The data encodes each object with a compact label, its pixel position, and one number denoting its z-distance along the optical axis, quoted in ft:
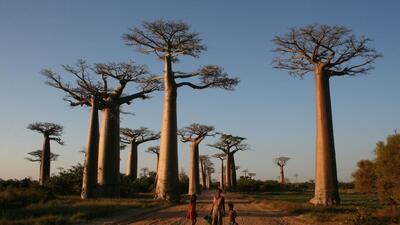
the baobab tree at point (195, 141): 158.61
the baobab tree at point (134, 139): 180.55
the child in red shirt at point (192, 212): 44.68
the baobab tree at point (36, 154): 224.53
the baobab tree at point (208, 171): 307.07
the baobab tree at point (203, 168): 258.08
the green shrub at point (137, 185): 119.38
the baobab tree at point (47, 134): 157.99
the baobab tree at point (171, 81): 89.76
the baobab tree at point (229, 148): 206.06
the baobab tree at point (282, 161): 302.25
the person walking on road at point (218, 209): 40.42
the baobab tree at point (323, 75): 71.36
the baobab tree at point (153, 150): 220.64
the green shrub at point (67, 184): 114.73
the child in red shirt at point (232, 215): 38.32
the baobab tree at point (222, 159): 241.96
